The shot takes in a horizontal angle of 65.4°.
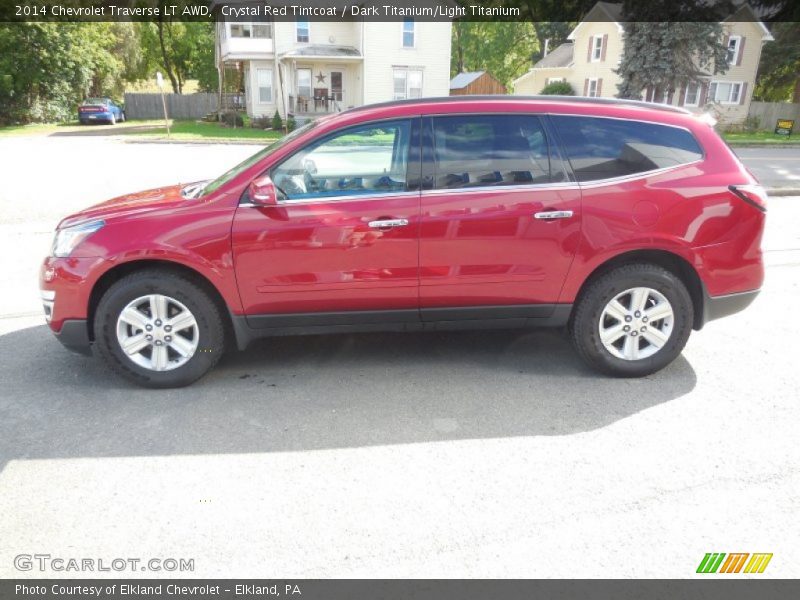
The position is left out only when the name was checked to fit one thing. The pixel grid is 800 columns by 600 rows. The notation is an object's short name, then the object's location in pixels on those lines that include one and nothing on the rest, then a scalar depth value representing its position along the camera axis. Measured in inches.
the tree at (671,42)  1185.4
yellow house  1417.3
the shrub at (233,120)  1313.7
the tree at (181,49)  1876.2
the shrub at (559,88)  1615.4
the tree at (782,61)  1528.1
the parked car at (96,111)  1348.4
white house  1277.1
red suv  156.6
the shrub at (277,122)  1219.2
